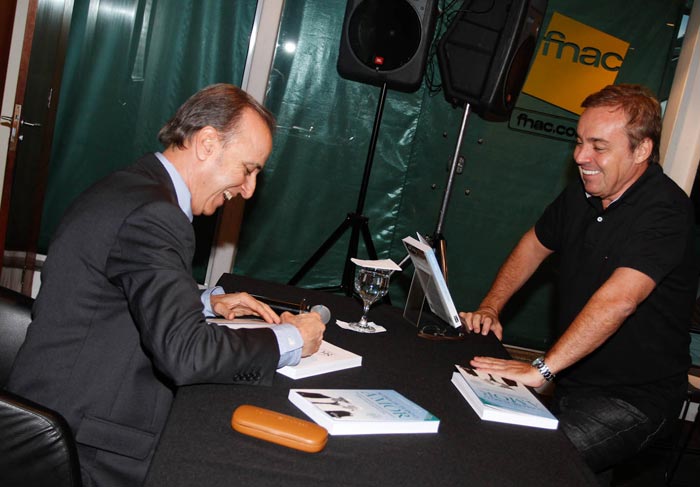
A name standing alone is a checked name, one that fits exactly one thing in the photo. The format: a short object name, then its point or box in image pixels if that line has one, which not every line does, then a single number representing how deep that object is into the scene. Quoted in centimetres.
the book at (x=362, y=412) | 129
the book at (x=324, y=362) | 154
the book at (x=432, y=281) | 203
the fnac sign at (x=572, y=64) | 468
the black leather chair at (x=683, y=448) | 331
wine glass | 196
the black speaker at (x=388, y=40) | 405
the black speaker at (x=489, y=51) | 396
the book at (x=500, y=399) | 153
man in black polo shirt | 200
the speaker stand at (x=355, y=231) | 421
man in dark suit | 134
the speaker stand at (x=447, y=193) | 434
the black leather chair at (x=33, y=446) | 127
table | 108
